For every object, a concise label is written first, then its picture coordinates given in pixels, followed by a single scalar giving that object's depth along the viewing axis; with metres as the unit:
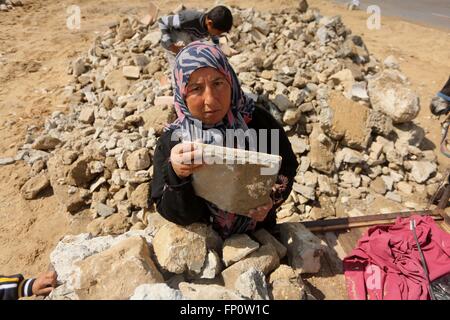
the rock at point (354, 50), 5.45
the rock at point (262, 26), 5.77
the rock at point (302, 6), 6.59
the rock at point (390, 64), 6.49
